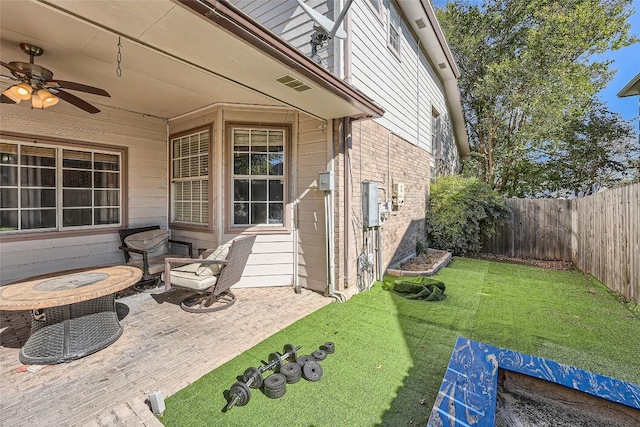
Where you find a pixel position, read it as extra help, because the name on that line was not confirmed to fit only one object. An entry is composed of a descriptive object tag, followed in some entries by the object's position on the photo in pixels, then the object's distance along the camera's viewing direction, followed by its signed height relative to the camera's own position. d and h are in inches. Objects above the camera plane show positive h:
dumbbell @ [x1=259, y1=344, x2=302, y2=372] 107.3 -57.0
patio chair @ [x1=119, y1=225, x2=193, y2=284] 192.5 -26.7
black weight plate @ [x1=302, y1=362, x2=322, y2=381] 104.1 -58.6
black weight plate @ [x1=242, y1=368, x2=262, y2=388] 99.4 -57.3
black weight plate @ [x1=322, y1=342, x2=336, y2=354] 122.0 -58.2
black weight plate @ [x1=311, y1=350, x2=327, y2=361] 115.6 -58.1
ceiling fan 123.3 +56.8
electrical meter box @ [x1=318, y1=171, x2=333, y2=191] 181.8 +18.8
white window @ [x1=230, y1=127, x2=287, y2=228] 205.0 +24.0
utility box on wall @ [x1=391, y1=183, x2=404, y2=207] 252.7 +14.4
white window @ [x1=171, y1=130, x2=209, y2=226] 219.8 +26.0
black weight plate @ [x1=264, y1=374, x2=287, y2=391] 95.9 -57.7
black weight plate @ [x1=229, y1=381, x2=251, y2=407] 91.4 -58.3
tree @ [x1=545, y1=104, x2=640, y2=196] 476.4 +100.4
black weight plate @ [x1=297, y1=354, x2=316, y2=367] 109.1 -57.4
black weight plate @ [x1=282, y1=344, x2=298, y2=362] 115.2 -56.5
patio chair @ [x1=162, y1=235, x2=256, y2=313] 155.8 -36.0
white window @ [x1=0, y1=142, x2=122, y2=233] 177.5 +16.0
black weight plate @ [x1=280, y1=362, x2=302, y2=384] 102.5 -57.7
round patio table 110.0 -44.0
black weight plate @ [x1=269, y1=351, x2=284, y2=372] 107.8 -56.8
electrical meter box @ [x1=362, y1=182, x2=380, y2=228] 205.0 +4.7
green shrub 328.2 -4.2
